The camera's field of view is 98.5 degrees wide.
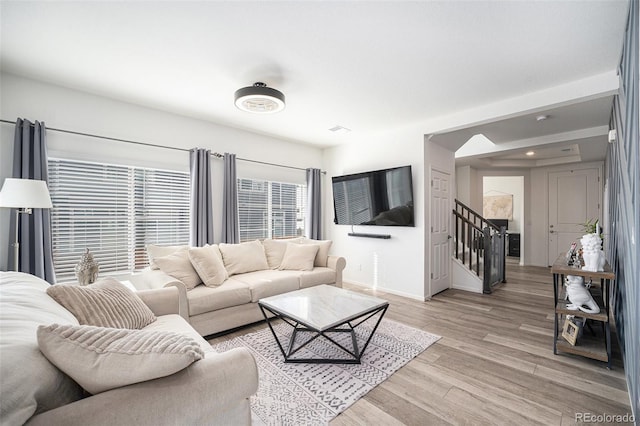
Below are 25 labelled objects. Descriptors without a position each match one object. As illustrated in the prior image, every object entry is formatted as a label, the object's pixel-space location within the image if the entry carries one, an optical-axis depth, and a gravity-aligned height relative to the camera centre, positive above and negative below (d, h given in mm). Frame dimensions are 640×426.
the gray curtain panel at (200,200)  3732 +218
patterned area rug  1785 -1254
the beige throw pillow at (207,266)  2998 -561
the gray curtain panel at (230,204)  4039 +174
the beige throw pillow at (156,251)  3070 -409
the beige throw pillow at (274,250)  3963 -510
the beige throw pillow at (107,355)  923 -496
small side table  2223 -855
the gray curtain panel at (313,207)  5242 +164
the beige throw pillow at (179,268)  2875 -556
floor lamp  2178 +174
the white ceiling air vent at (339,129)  4273 +1372
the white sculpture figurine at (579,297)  2371 -718
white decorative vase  2301 -334
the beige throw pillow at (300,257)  3814 -587
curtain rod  2865 +898
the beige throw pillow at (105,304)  1534 -542
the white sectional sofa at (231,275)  2771 -727
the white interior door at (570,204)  5934 +236
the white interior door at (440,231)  4297 -257
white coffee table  2178 -815
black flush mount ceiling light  2688 +1170
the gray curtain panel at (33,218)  2617 -20
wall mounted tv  4219 +296
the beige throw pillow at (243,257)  3506 -552
